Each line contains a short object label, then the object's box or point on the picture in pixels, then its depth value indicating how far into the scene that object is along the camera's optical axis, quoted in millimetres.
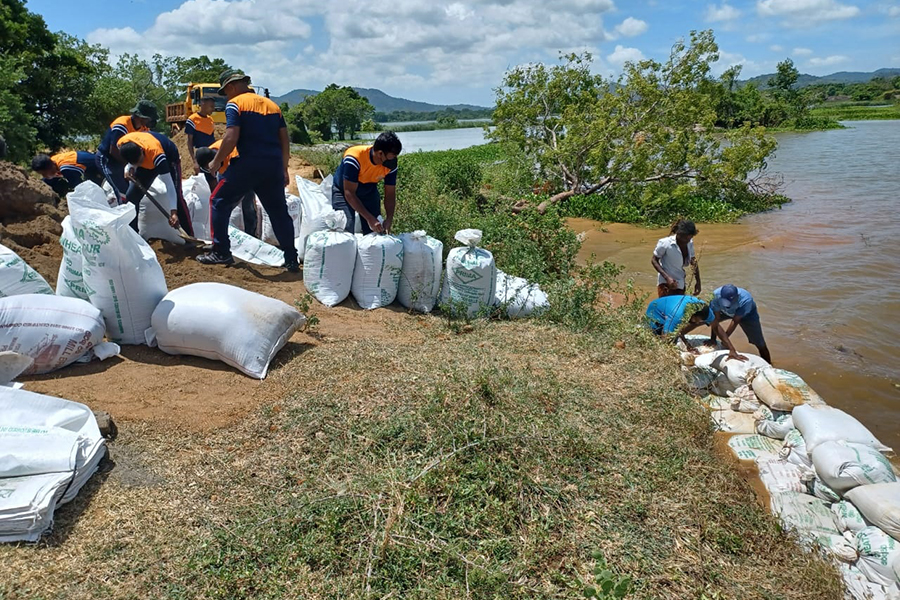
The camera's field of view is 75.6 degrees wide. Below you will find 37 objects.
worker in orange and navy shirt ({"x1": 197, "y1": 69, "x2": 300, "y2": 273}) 4137
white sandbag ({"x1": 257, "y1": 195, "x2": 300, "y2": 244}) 5484
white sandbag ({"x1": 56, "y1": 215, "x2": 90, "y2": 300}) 3179
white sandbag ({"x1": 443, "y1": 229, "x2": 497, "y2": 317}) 4121
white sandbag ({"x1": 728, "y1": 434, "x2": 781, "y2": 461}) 3186
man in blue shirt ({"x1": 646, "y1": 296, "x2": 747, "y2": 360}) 4102
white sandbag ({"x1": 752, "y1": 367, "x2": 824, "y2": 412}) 3258
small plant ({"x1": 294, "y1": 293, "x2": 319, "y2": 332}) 3449
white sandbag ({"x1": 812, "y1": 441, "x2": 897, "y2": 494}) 2553
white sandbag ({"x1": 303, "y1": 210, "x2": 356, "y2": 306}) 4051
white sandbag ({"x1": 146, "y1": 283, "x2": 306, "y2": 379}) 2977
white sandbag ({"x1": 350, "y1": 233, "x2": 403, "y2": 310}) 4078
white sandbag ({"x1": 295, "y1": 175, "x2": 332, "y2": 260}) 4672
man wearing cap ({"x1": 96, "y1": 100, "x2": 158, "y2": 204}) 4832
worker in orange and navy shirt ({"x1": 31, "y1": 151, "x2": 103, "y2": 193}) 5535
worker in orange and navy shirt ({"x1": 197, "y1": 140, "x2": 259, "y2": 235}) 5219
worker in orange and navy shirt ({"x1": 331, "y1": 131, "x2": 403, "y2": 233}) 4246
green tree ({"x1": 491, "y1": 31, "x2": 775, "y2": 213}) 9969
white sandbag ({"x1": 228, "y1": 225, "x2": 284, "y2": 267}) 4703
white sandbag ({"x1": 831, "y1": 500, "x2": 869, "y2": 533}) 2473
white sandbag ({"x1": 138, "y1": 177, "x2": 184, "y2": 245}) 4480
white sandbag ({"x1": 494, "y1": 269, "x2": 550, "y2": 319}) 4336
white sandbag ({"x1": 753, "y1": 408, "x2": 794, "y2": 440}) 3213
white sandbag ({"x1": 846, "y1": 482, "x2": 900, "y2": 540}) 2322
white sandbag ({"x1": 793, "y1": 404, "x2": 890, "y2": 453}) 2814
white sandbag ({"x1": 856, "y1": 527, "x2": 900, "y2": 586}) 2230
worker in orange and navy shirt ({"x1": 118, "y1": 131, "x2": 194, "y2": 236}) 4305
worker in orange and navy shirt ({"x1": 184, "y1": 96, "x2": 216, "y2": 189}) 6680
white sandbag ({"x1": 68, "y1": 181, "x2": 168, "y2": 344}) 2991
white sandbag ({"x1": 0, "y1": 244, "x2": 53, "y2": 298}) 3051
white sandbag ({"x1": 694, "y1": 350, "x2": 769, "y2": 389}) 3674
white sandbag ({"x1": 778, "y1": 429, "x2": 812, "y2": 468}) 2936
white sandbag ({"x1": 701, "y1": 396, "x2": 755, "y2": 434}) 3428
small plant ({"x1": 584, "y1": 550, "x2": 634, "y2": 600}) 1609
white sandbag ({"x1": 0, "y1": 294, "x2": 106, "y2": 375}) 2734
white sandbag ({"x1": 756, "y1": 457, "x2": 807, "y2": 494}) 2889
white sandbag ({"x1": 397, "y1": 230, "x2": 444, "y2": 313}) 4188
